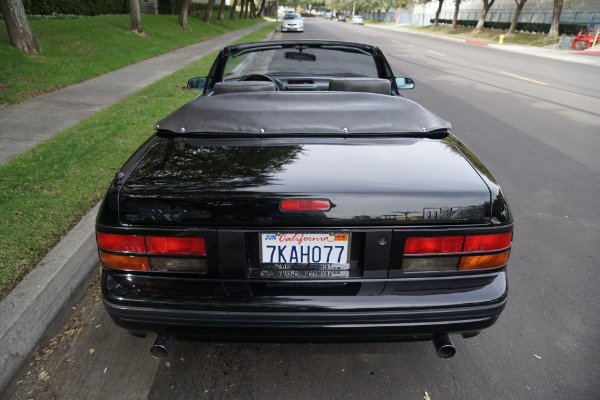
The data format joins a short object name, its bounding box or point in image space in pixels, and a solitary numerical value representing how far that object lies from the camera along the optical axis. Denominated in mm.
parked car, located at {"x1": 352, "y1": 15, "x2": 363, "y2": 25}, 72869
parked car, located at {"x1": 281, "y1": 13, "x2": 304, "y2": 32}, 32844
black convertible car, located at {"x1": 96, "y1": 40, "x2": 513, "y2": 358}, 1786
